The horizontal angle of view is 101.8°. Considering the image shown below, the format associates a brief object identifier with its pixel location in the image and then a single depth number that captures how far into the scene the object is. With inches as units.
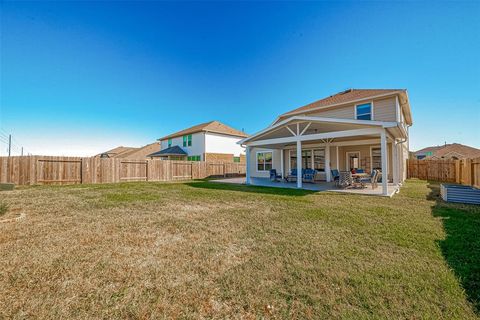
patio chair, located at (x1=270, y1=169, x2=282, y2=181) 567.2
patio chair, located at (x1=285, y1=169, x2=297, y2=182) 538.3
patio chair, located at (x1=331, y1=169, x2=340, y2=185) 436.0
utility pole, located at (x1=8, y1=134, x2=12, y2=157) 1436.1
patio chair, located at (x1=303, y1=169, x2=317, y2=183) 500.7
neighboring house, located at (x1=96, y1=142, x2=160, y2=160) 1565.0
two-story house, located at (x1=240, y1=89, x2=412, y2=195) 398.3
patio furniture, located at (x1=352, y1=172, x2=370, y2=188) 402.9
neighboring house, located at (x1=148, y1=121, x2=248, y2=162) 1023.7
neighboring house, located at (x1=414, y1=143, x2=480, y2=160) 1213.7
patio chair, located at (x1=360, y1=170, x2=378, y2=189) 387.2
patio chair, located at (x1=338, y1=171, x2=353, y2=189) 398.0
